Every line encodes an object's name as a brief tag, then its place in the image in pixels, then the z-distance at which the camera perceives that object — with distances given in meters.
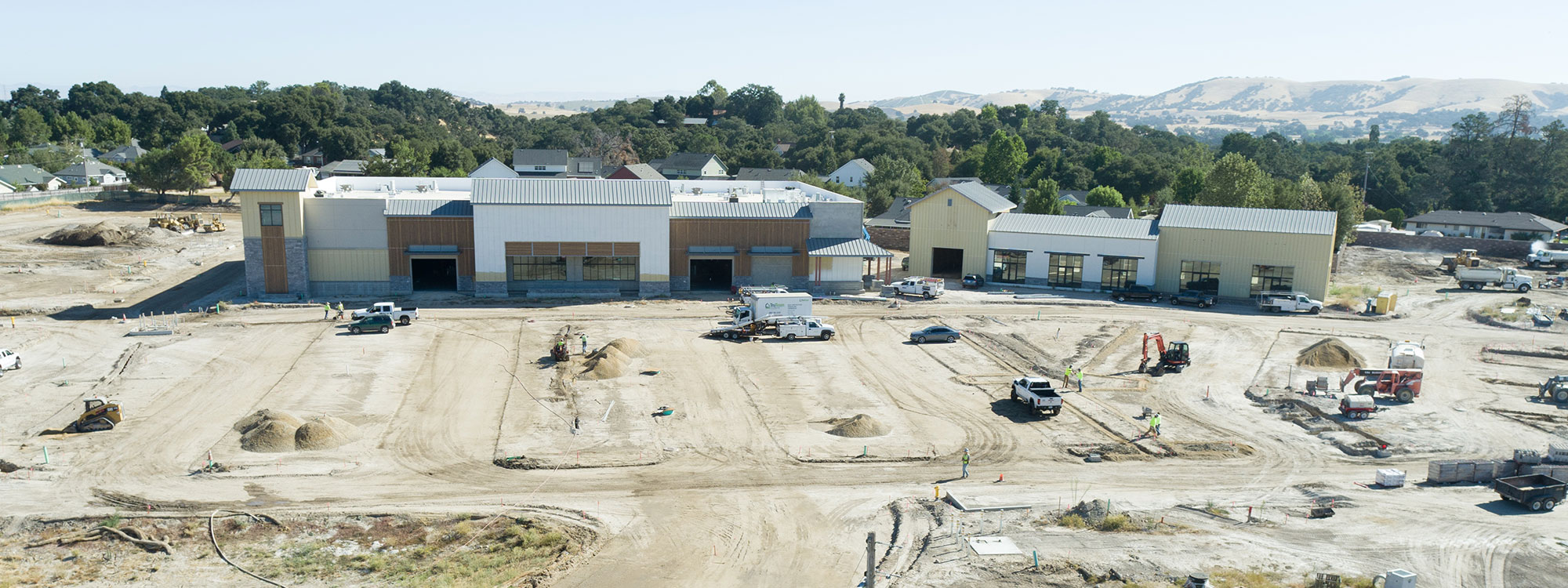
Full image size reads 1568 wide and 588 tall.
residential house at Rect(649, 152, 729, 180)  153.88
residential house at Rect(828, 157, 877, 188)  152.25
